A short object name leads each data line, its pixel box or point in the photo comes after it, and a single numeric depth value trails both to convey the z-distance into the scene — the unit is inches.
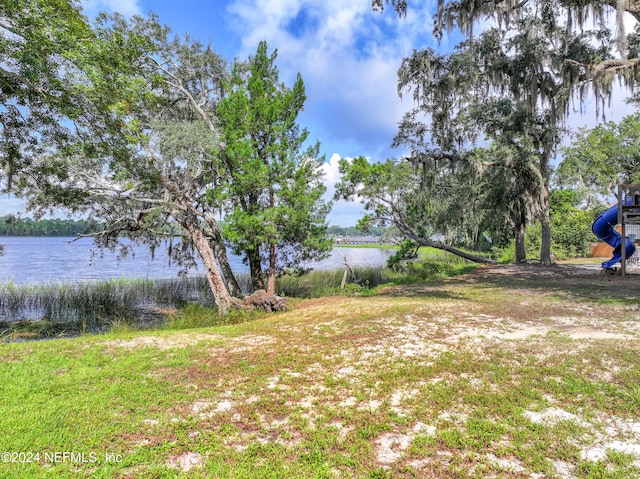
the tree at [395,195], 613.0
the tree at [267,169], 380.2
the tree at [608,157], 841.6
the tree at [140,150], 250.5
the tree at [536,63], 371.6
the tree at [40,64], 201.6
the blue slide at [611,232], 508.1
